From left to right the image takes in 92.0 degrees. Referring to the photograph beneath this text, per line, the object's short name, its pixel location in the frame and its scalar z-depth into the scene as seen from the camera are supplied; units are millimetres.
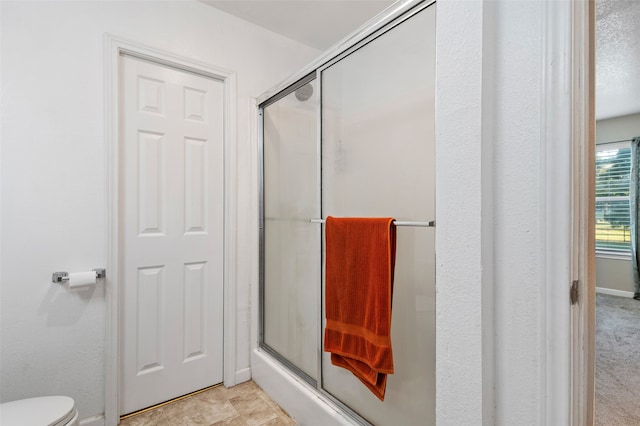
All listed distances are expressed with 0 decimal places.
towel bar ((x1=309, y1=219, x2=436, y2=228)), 1004
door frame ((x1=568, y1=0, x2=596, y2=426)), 622
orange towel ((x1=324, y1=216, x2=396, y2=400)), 1107
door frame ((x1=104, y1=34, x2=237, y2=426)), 1571
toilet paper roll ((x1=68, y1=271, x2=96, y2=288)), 1443
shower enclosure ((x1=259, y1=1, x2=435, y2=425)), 1104
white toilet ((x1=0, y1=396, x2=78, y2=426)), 1105
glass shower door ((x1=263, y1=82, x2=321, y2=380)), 1614
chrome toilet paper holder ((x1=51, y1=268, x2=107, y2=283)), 1443
